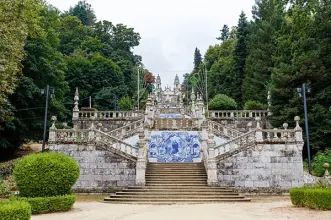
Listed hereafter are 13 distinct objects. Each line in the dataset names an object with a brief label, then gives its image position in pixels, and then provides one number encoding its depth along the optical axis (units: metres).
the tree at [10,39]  16.52
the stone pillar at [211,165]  17.27
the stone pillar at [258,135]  18.56
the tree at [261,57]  37.94
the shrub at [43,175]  12.08
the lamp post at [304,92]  19.13
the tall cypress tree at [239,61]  45.19
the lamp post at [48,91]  20.79
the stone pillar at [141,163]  17.12
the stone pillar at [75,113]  30.27
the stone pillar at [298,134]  18.44
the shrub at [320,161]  19.28
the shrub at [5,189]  16.25
